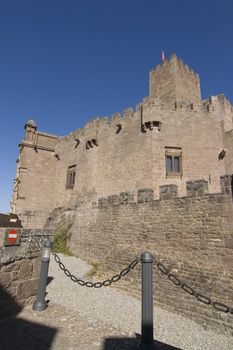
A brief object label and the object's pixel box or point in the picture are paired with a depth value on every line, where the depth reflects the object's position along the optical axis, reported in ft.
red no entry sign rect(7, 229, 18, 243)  13.94
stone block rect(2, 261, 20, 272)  13.30
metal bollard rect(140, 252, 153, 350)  10.63
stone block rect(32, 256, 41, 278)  15.30
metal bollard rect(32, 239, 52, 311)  14.11
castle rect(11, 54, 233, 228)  43.29
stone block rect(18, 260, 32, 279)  14.27
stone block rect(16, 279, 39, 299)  13.96
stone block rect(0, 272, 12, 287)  12.97
